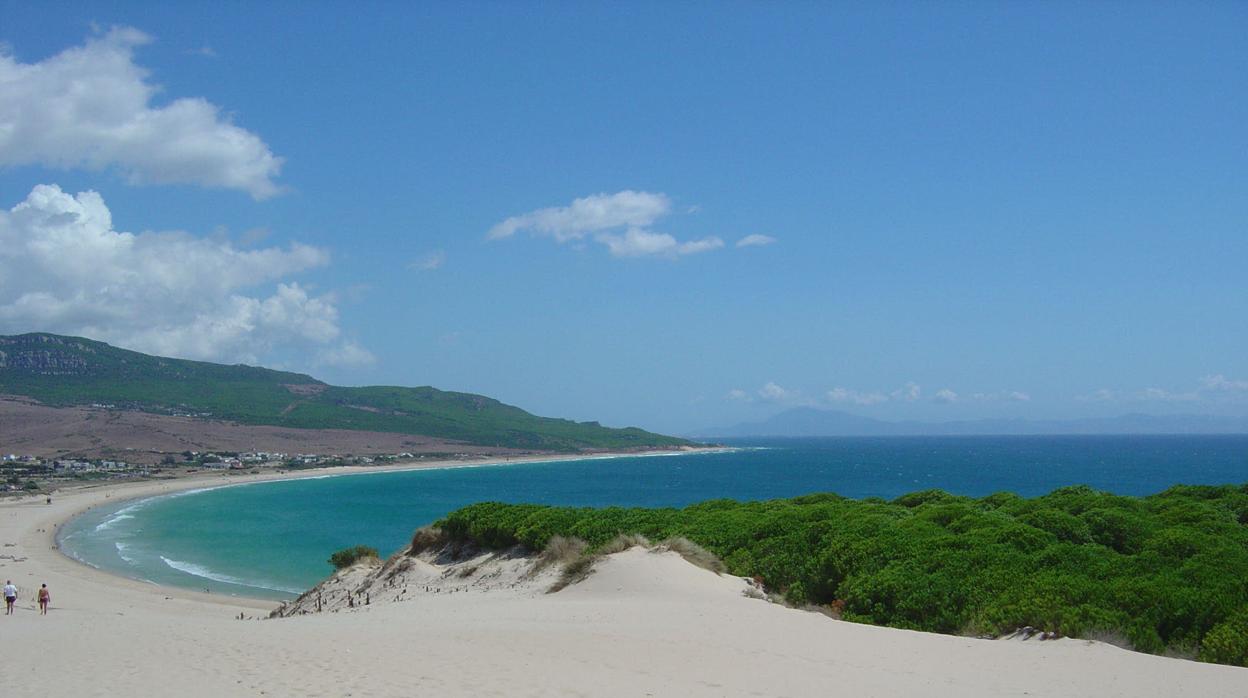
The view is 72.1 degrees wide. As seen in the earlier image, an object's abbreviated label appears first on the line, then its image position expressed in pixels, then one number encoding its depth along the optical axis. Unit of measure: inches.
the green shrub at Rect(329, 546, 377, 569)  1159.6
